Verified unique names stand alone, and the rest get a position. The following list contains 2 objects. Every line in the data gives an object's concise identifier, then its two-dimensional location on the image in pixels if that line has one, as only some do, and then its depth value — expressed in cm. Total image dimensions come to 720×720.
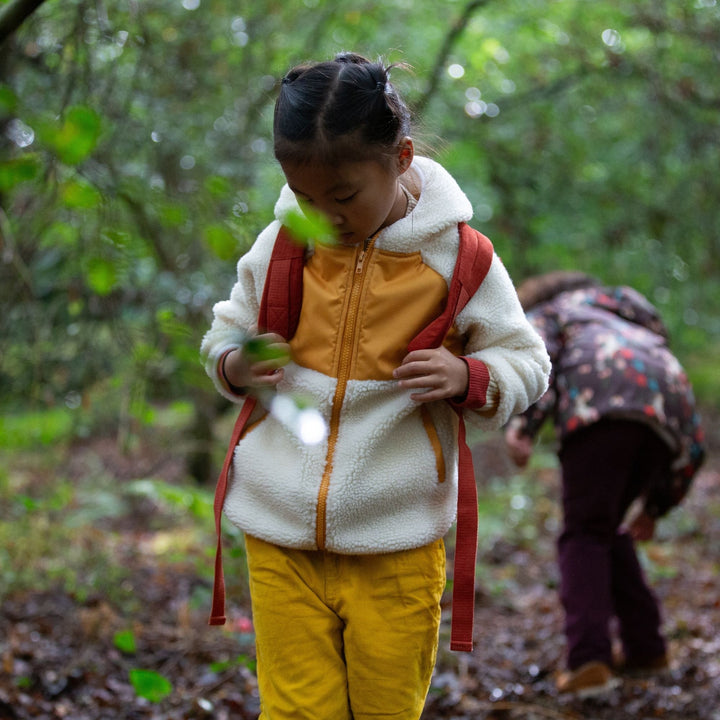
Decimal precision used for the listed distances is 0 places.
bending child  337
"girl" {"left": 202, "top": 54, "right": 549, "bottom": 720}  203
